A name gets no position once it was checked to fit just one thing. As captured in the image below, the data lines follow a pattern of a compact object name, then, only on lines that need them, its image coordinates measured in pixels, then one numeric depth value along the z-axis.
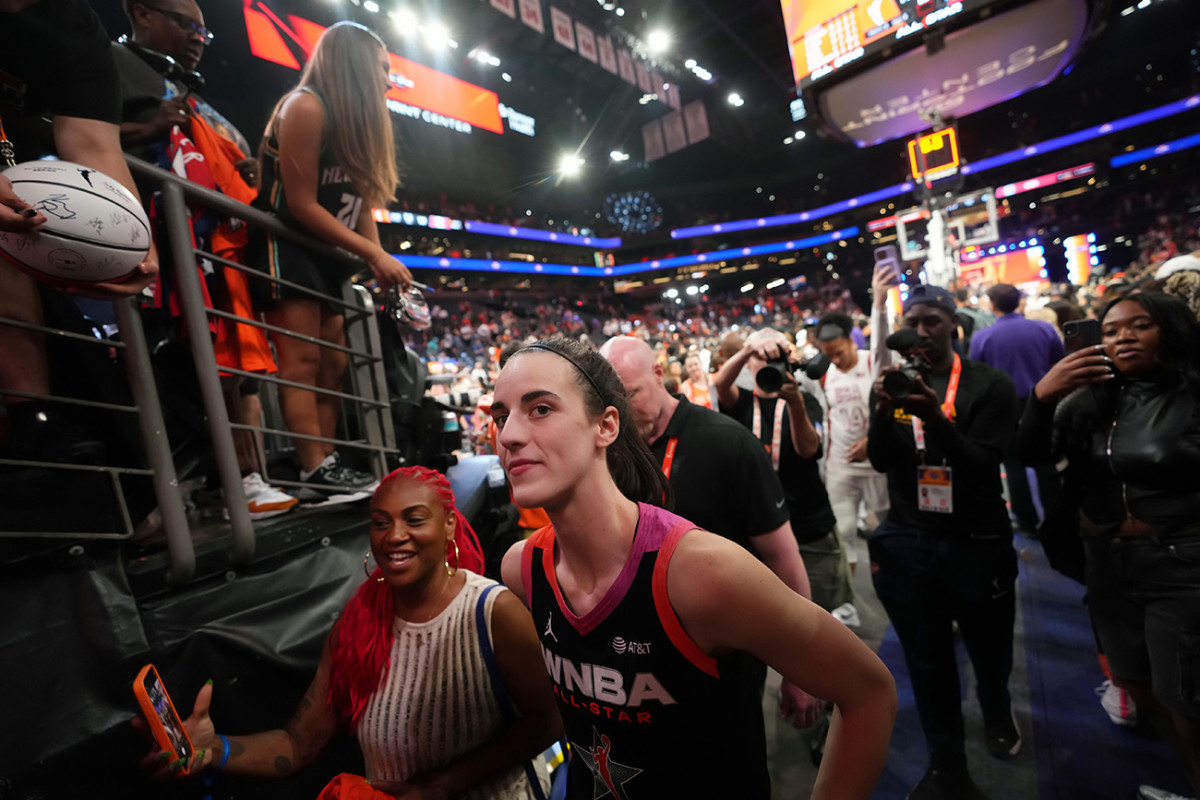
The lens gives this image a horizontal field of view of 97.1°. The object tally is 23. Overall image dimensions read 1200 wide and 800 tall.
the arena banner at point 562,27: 11.99
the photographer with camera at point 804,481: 3.02
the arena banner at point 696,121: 18.86
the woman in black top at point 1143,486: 1.94
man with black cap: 2.30
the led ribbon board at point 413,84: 10.06
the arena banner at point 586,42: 12.58
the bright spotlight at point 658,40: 13.58
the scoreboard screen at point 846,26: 6.75
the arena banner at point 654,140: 19.45
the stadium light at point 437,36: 12.55
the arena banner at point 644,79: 14.95
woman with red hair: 1.57
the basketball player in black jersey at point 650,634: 1.02
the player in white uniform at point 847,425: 4.15
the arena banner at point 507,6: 9.95
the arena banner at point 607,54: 13.22
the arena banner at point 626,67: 14.04
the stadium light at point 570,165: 25.08
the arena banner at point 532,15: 10.64
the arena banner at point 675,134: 18.98
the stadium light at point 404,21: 11.66
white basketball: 1.29
